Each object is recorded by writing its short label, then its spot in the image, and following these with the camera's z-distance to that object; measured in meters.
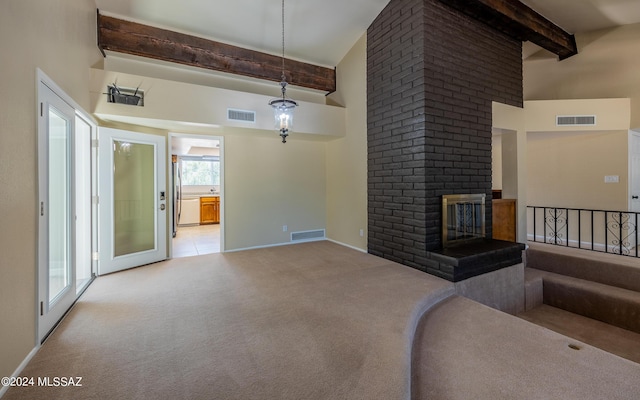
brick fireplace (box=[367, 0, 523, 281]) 3.67
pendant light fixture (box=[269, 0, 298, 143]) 3.21
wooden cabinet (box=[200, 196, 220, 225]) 8.58
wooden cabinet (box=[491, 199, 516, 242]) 4.79
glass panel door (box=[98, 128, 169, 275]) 3.74
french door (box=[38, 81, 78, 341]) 2.12
